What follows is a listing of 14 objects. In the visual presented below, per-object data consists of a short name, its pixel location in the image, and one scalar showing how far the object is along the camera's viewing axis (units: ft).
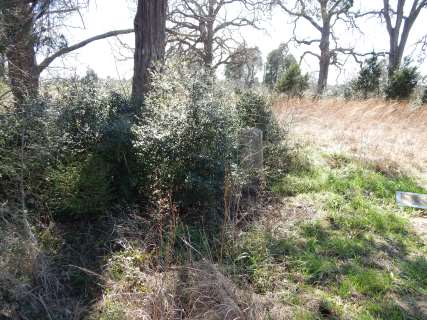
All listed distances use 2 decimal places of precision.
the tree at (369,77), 47.32
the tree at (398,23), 53.36
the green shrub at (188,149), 9.87
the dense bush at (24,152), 8.98
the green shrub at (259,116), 16.57
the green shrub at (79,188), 9.40
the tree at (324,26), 56.44
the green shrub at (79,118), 10.15
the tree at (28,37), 11.48
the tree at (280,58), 69.21
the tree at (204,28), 35.14
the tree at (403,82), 39.63
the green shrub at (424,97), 38.01
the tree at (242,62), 43.75
